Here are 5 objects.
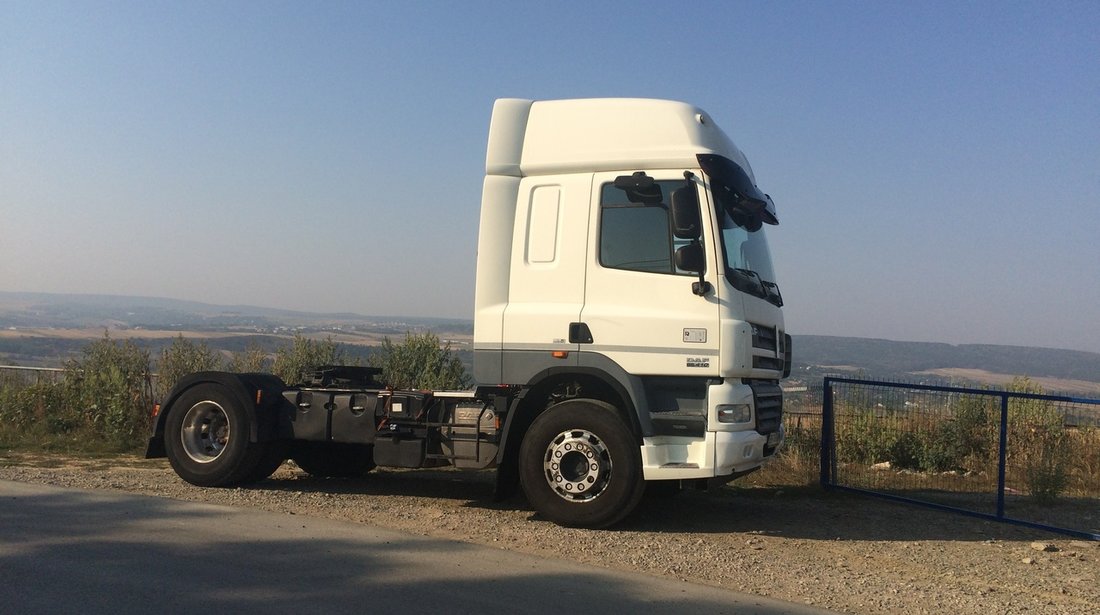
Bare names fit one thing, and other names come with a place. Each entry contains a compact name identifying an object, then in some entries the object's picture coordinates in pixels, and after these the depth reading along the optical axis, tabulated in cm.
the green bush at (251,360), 1608
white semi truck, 745
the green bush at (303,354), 1595
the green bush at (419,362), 1367
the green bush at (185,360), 1664
